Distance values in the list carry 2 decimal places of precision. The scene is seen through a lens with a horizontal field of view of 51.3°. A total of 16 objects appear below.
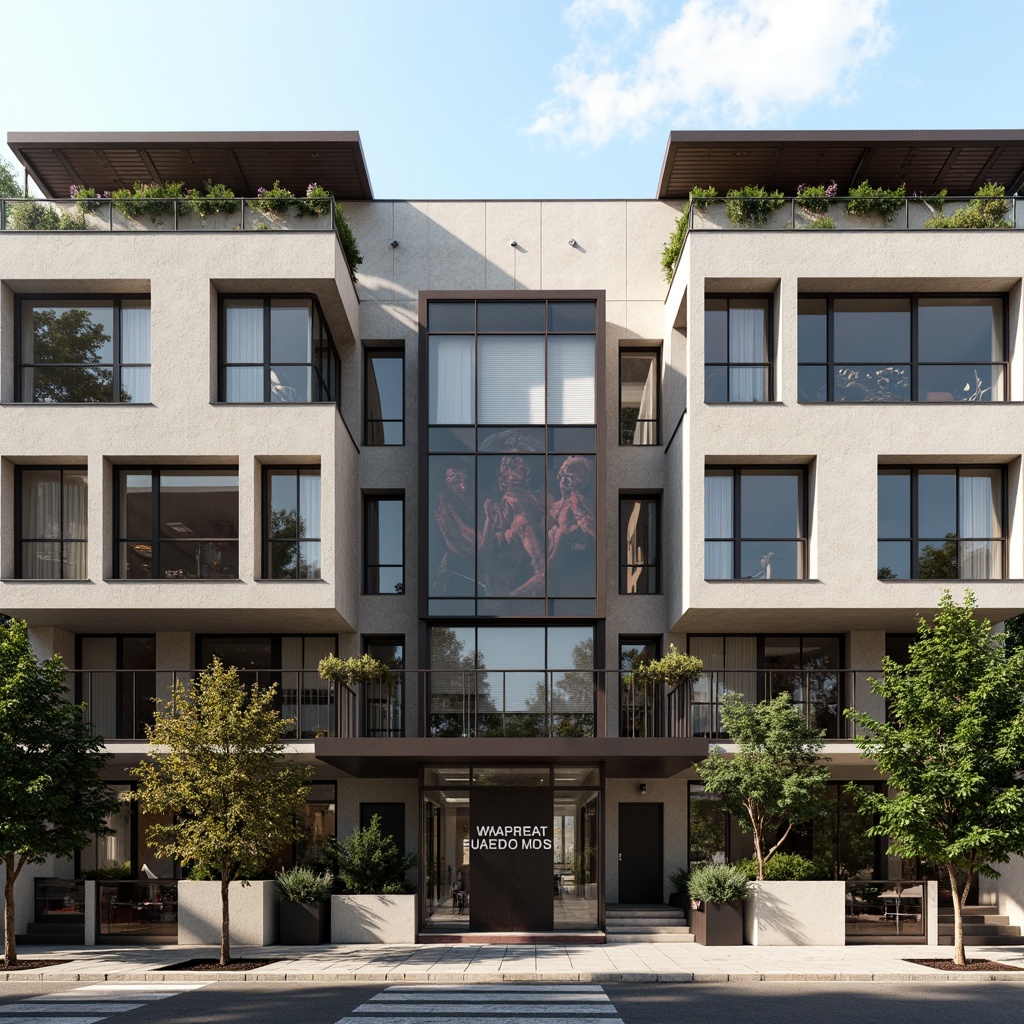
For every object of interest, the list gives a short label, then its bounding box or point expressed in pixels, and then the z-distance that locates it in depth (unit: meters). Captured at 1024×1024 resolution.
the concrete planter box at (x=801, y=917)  22.42
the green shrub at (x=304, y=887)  23.08
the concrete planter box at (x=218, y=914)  22.77
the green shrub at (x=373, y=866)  23.39
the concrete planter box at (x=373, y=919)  23.06
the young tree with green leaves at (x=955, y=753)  19.75
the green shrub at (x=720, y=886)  22.36
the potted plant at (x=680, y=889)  24.84
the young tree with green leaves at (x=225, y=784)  19.92
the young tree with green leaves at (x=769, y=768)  22.46
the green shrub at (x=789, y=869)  23.02
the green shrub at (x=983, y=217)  25.94
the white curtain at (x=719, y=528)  25.19
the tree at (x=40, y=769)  20.59
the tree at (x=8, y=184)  36.41
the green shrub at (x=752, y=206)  26.20
